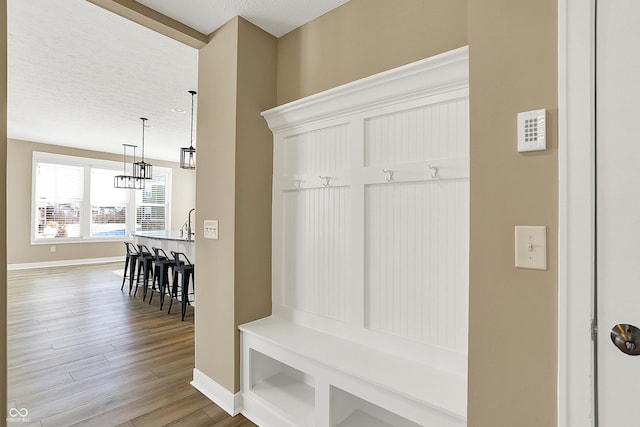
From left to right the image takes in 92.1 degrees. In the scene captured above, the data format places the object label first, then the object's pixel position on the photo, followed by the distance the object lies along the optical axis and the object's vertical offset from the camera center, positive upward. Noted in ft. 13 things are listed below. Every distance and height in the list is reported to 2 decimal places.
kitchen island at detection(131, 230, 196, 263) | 14.74 -1.69
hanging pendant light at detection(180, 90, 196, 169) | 13.98 +2.44
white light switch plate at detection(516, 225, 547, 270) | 3.32 -0.36
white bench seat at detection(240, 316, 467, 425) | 4.39 -2.63
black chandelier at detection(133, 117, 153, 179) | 18.30 +2.50
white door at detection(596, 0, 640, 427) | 2.91 +0.10
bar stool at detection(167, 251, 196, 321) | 13.19 -2.65
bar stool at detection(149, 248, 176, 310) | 14.23 -2.59
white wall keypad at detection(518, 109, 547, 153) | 3.28 +0.91
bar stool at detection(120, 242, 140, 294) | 17.39 -2.93
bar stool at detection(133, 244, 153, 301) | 15.98 -2.80
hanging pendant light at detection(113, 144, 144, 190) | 26.48 +2.66
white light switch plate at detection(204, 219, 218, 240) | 7.51 -0.43
